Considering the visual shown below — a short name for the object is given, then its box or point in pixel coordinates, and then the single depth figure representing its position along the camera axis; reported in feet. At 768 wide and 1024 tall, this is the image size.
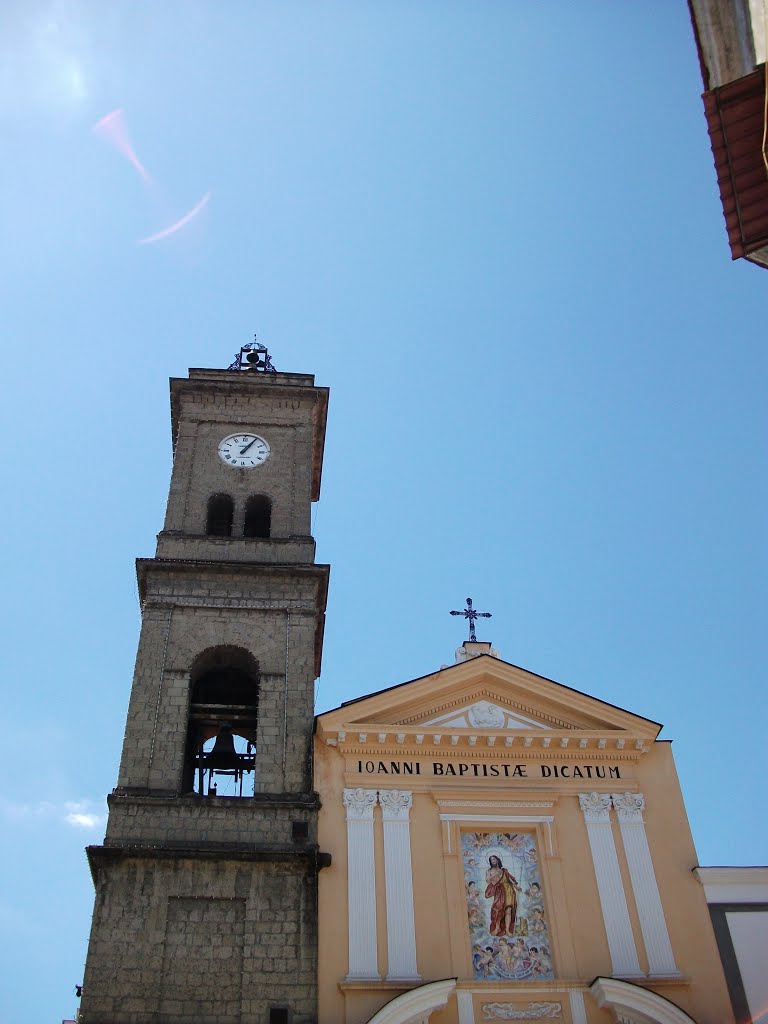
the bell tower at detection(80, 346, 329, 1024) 55.42
